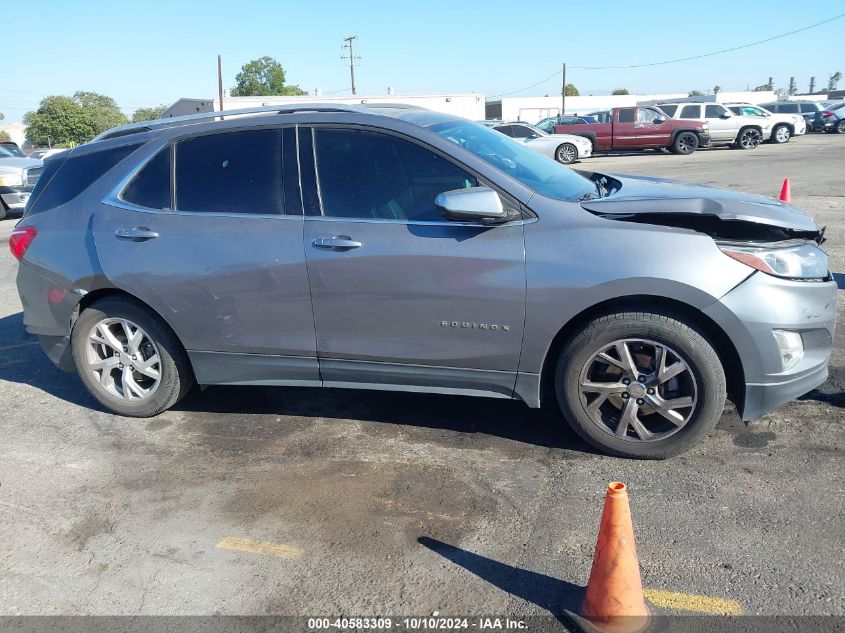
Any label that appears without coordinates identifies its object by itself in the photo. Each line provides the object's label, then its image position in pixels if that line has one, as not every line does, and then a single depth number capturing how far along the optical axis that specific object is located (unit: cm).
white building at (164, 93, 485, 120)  4591
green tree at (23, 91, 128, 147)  7156
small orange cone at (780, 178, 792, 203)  941
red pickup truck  2741
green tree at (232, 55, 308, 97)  10862
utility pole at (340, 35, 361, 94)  8075
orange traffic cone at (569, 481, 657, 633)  253
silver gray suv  361
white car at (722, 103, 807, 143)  2906
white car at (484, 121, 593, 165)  2512
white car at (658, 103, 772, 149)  2811
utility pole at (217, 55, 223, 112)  4461
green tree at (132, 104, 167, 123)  9850
